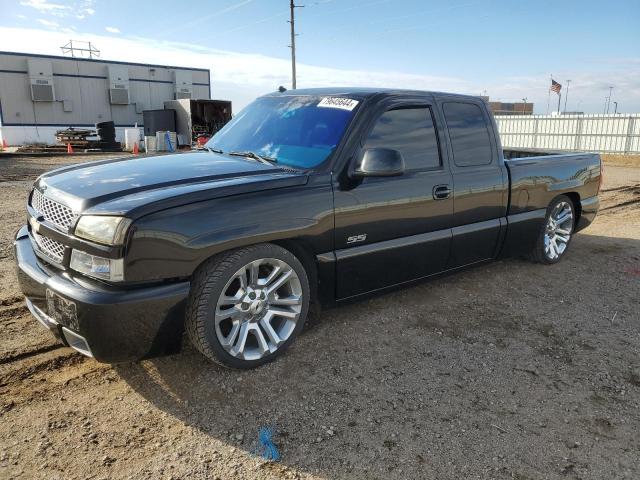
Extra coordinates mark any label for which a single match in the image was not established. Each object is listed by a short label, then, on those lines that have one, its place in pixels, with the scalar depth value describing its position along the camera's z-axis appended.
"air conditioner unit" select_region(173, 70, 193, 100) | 35.12
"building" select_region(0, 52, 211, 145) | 29.34
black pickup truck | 2.66
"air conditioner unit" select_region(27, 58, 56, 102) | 29.23
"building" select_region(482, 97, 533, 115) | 83.90
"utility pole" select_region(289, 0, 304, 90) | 30.55
